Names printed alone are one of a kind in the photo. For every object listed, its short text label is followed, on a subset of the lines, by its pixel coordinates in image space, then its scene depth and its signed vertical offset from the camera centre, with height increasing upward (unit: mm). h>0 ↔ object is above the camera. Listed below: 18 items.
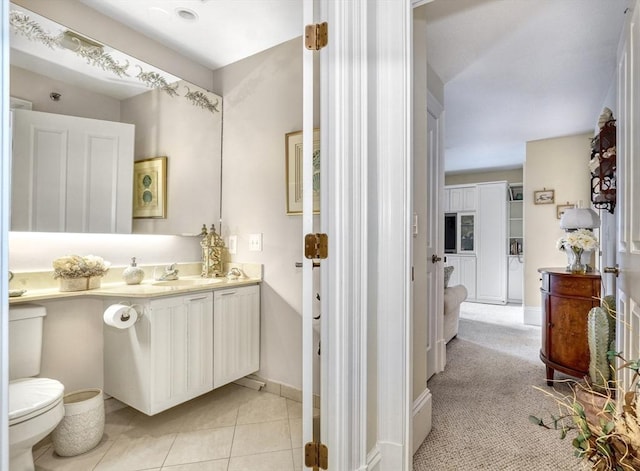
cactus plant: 2154 -624
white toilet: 1387 -697
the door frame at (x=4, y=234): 602 +5
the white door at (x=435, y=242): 2795 -18
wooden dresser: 2496 -592
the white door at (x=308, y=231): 1361 +32
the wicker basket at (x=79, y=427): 1770 -1006
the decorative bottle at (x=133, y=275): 2195 -240
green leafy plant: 667 -404
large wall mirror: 1793 +631
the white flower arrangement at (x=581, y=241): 2656 +0
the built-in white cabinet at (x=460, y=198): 6543 +813
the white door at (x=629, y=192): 1255 +207
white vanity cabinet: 1940 -703
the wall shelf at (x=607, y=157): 2148 +531
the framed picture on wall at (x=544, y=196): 4613 +603
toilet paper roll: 1853 -432
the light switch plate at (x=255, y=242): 2619 -30
